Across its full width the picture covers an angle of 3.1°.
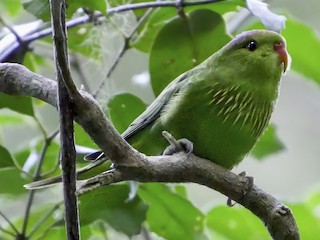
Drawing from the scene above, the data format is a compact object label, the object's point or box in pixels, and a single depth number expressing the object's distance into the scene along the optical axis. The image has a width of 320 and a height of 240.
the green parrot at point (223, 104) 2.88
